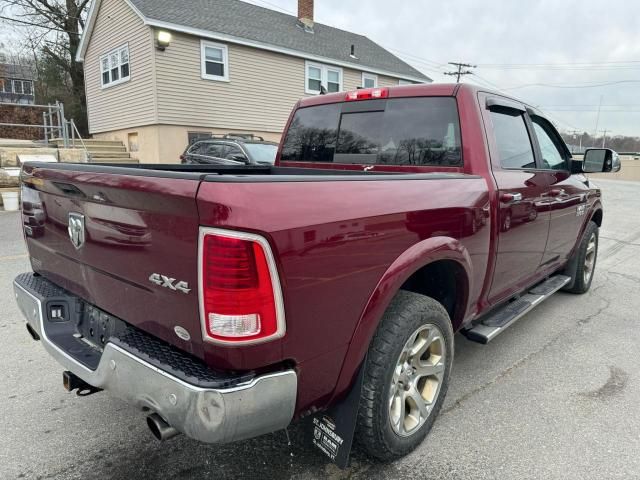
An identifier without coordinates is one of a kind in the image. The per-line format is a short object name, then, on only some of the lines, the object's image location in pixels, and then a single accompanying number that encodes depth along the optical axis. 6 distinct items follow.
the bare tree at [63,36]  22.62
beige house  15.20
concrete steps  15.98
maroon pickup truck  1.60
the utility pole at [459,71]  41.86
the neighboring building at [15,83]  35.63
